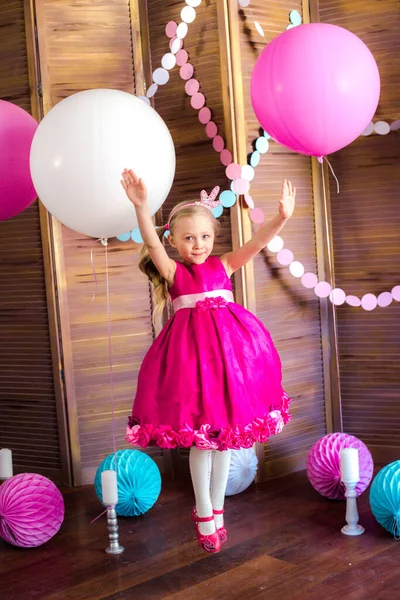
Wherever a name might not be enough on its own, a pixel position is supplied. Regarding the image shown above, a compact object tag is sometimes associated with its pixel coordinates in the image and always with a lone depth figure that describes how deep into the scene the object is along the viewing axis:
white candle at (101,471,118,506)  2.54
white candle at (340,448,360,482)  2.59
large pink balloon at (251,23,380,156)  2.49
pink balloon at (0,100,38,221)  2.63
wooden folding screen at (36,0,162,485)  3.19
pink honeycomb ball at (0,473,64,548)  2.58
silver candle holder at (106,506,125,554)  2.53
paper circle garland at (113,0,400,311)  3.08
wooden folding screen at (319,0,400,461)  3.16
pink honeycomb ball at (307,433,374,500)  2.85
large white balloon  2.30
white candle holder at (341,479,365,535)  2.59
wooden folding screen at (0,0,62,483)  3.25
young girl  2.25
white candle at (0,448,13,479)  2.91
